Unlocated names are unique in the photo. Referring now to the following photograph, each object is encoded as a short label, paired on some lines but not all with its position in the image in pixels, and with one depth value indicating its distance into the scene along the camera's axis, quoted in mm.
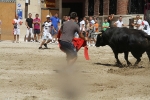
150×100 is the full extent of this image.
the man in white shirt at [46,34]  21141
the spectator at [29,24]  27656
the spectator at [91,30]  25544
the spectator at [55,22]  27397
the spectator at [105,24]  25869
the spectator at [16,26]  27000
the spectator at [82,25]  26755
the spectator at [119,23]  24853
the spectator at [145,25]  21884
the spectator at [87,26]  26589
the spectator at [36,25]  27797
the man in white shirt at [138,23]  22694
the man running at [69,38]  12188
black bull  13852
